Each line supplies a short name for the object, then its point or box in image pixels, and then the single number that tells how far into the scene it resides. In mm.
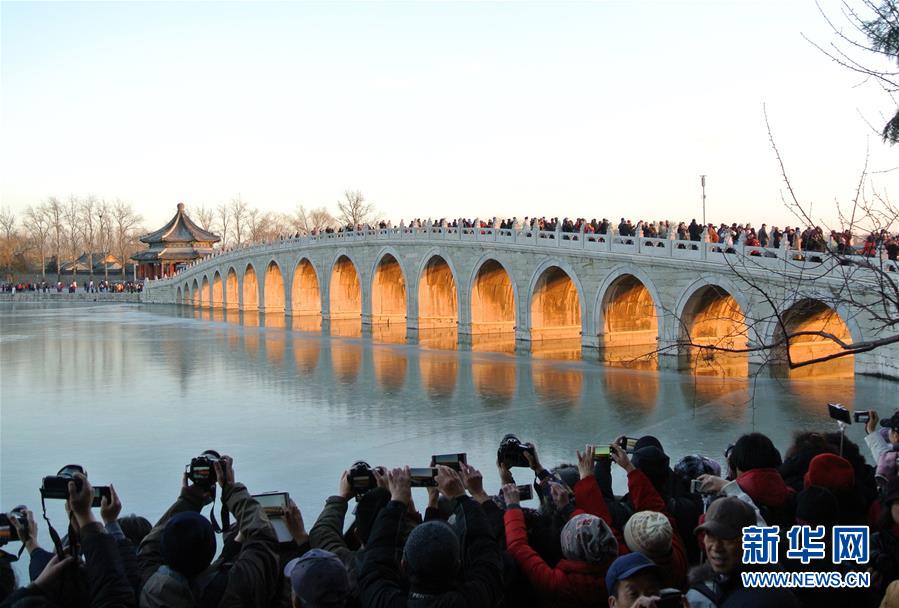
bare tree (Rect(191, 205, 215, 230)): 109938
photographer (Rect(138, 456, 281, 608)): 3316
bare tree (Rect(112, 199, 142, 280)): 97588
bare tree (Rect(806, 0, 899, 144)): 5078
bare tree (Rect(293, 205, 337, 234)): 106031
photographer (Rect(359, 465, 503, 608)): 3062
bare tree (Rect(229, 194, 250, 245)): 108625
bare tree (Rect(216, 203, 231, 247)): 109062
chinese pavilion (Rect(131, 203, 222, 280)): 73250
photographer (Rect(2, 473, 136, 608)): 3252
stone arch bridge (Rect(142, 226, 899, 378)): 19734
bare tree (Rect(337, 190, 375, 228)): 80875
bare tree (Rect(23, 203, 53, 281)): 87825
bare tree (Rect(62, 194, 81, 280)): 94594
